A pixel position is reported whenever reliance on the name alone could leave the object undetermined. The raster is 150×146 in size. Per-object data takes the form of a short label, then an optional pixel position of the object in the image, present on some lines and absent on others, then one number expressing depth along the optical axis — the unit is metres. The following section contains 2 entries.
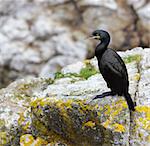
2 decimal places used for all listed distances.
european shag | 17.66
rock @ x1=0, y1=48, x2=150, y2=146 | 17.41
